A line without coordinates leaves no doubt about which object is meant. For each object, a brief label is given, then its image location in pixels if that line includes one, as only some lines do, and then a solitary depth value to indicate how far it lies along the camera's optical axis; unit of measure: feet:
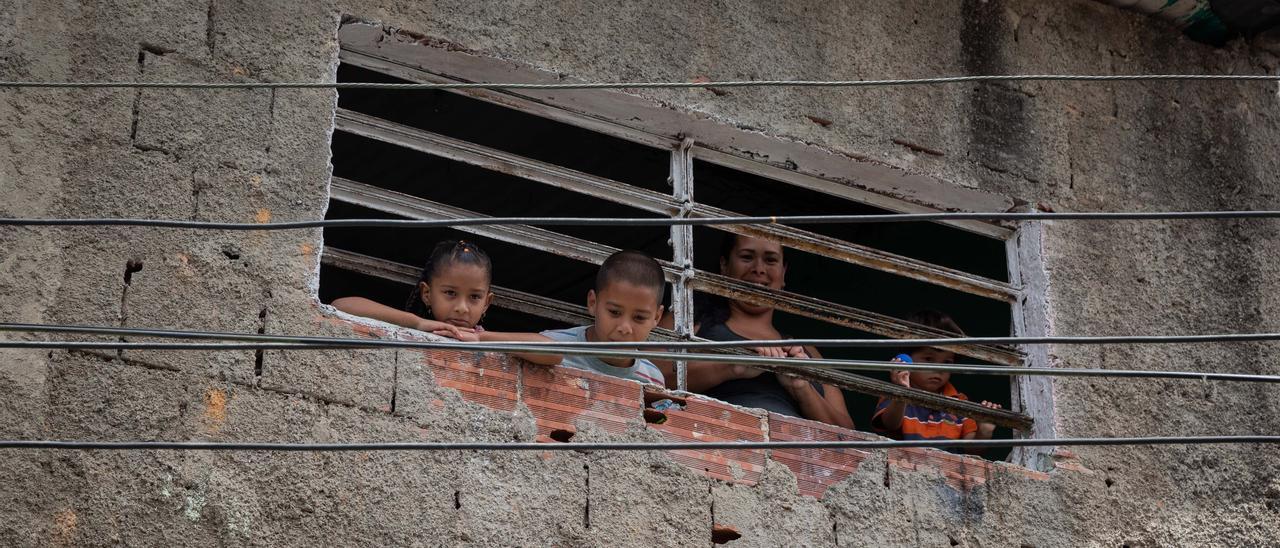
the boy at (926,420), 21.38
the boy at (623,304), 18.47
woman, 20.12
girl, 18.53
